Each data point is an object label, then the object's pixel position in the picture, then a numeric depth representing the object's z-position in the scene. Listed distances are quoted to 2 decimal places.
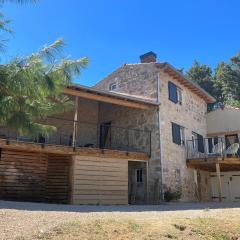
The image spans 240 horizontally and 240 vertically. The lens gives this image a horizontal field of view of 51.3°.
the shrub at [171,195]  11.94
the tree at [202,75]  28.19
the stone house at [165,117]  12.41
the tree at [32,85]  2.94
